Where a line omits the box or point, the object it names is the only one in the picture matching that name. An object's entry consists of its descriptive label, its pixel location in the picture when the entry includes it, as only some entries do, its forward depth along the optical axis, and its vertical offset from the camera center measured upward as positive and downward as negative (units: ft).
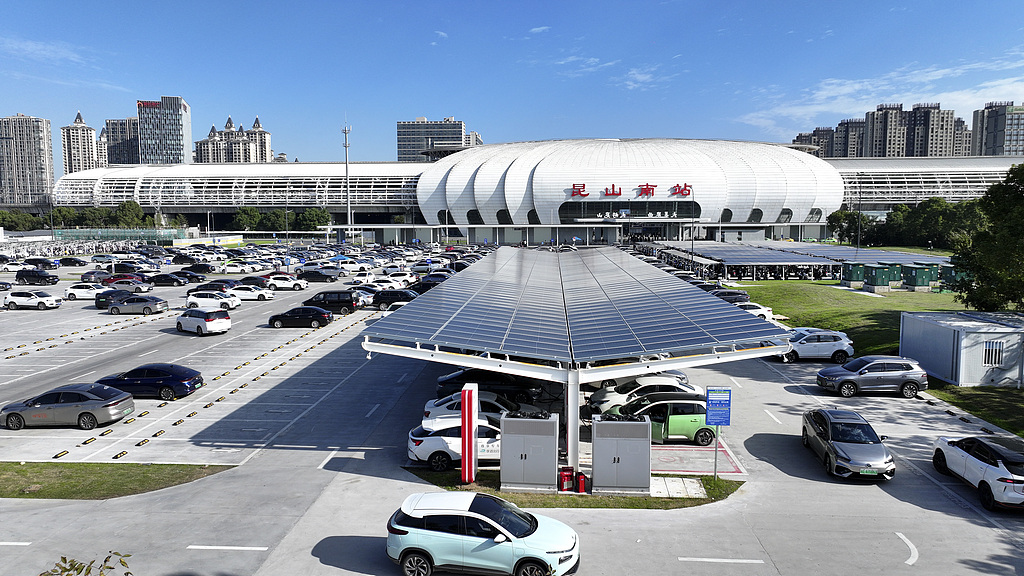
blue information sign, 54.13 -14.55
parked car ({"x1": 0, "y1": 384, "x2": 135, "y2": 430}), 68.59 -18.94
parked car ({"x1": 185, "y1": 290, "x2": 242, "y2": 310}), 145.18 -16.15
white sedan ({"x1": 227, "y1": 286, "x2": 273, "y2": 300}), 168.66 -16.27
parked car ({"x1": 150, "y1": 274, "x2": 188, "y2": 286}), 196.54 -15.09
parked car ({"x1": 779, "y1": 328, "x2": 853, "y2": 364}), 99.19 -17.58
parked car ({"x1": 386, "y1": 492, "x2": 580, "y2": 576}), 36.91 -17.69
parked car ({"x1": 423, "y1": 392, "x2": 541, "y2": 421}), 64.49 -17.70
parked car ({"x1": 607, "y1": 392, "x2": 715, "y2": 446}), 63.62 -18.22
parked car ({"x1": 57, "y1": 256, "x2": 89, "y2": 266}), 251.50 -12.55
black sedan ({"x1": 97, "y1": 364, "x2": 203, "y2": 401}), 79.71 -18.59
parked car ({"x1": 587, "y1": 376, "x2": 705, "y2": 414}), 69.10 -17.31
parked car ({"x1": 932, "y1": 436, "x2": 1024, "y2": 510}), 47.03 -17.86
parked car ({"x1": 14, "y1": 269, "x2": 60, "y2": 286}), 197.06 -14.40
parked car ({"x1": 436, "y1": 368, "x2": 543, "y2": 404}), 72.74 -17.56
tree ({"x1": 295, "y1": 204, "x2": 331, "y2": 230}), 431.02 +7.08
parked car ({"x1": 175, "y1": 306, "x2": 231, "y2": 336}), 122.21 -17.30
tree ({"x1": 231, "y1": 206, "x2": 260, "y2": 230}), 442.09 +7.22
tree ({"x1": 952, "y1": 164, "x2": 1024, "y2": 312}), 86.79 -3.33
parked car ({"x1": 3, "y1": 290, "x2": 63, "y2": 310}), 154.10 -16.80
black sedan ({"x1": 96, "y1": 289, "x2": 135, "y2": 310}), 151.23 -15.81
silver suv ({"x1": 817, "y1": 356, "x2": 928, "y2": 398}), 79.41 -17.88
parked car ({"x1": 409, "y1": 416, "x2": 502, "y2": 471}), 55.88 -18.30
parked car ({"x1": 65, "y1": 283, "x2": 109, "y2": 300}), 169.07 -15.93
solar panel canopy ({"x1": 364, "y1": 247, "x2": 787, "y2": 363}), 54.85 -8.97
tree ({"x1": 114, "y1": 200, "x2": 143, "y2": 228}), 418.31 +9.23
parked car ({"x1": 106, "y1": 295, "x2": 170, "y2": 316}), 147.02 -17.11
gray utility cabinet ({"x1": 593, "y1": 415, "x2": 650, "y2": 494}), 51.16 -17.82
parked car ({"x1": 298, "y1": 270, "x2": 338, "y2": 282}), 209.87 -14.88
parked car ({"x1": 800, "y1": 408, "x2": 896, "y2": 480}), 53.16 -18.11
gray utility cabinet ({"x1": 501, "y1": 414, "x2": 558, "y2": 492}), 51.80 -17.76
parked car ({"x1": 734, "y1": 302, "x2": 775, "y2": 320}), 123.93 -15.07
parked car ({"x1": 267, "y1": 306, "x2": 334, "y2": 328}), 130.31 -17.65
